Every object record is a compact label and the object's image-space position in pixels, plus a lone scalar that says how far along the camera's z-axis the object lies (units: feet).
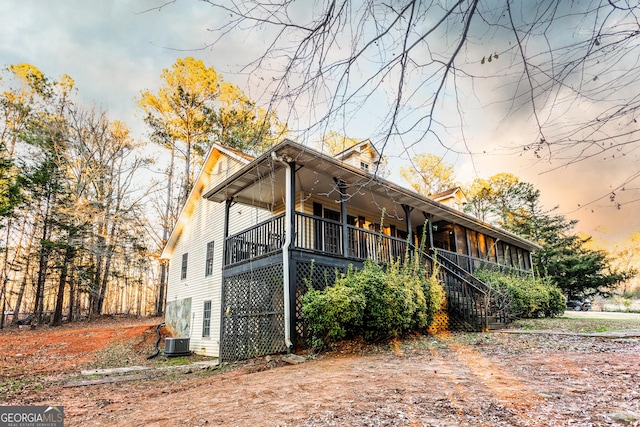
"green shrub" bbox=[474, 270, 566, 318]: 39.63
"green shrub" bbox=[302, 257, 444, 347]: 23.45
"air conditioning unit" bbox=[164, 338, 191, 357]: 41.11
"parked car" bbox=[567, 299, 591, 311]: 87.00
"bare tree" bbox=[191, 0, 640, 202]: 7.14
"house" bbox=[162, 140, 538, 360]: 27.91
